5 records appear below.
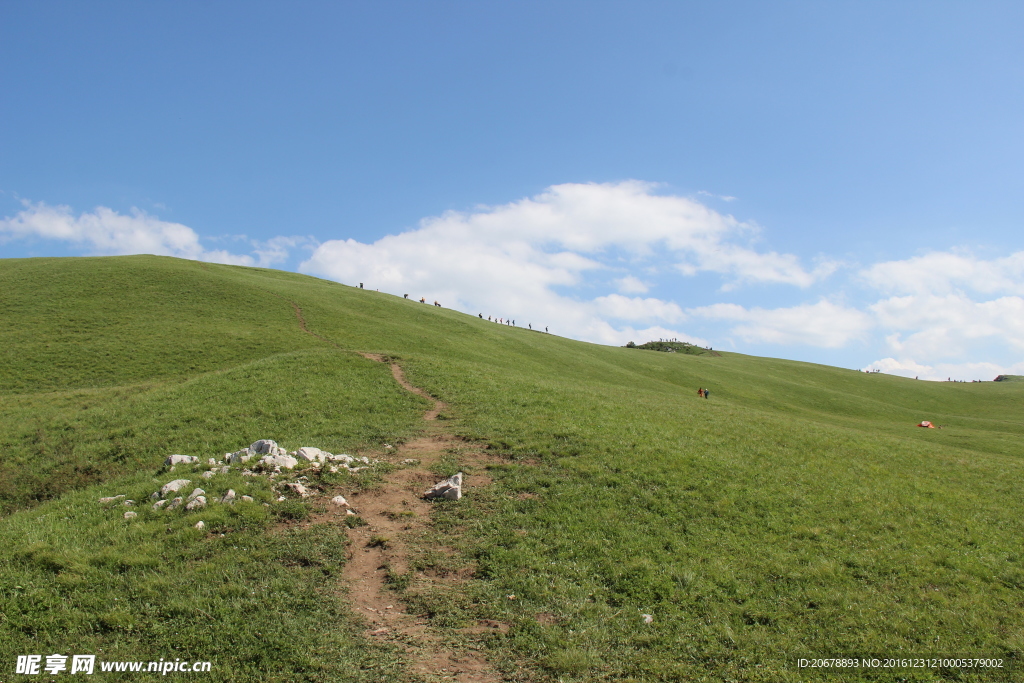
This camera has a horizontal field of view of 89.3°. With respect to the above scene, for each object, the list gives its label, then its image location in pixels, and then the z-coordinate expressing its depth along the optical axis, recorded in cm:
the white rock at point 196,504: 1386
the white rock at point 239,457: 1718
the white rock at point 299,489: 1528
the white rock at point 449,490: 1602
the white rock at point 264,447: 1800
